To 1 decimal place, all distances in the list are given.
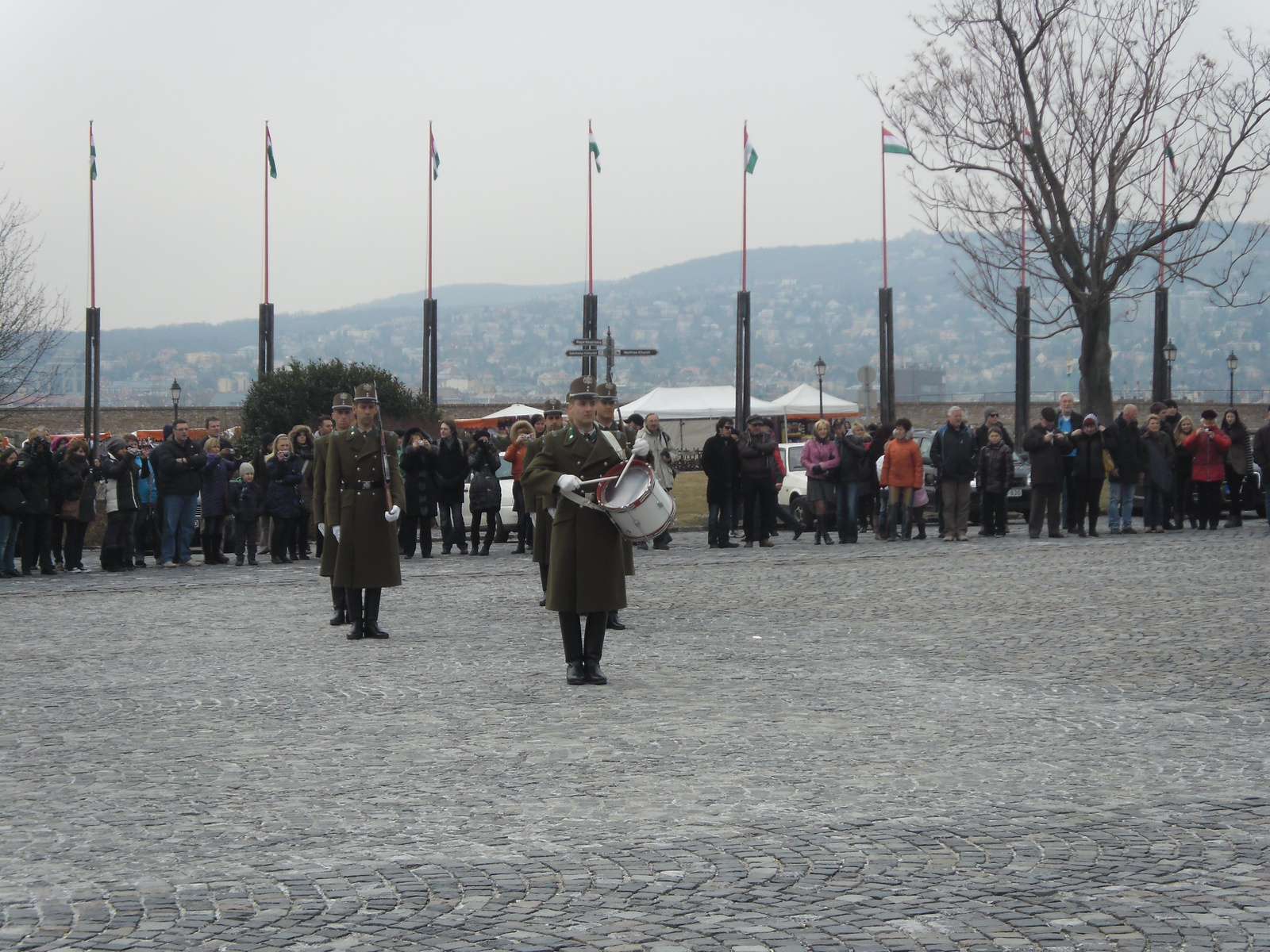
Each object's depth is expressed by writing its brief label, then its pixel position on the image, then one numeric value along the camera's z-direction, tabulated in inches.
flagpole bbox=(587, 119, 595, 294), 2386.8
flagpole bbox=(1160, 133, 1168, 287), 1213.1
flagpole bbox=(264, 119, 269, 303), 2234.3
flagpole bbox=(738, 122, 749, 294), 2260.1
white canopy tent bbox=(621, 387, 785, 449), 2113.7
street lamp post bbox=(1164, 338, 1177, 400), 1888.8
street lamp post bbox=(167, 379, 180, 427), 2143.2
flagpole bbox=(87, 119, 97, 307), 2129.7
